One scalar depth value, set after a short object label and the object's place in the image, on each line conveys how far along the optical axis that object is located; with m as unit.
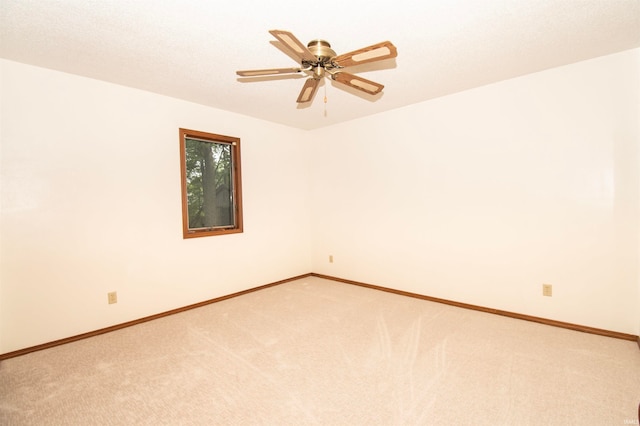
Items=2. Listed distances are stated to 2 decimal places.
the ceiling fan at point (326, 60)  1.65
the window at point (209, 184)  3.68
